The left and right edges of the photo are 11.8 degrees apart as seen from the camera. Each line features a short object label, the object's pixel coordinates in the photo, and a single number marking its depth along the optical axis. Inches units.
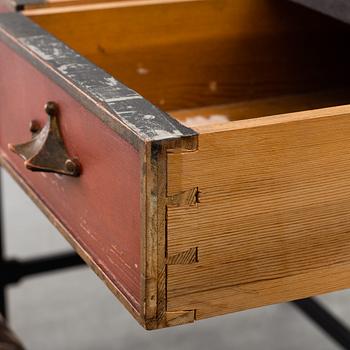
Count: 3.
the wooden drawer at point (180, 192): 38.0
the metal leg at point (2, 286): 65.5
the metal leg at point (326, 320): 60.4
